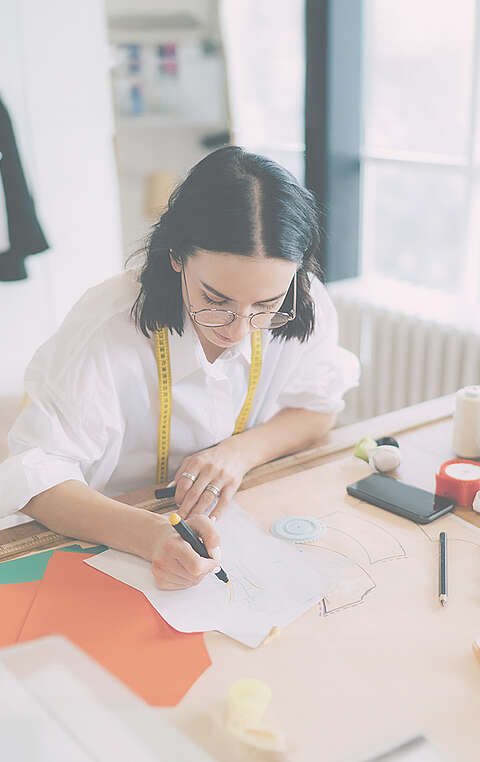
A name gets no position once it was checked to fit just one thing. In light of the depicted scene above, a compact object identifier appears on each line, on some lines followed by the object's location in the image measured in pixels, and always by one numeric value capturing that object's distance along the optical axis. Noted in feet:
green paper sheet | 3.52
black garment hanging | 8.21
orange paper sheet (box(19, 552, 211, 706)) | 2.90
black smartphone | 4.03
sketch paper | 3.22
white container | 4.62
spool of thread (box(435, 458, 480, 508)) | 4.13
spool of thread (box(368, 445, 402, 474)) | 4.52
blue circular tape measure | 3.84
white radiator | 9.04
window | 9.25
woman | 3.77
